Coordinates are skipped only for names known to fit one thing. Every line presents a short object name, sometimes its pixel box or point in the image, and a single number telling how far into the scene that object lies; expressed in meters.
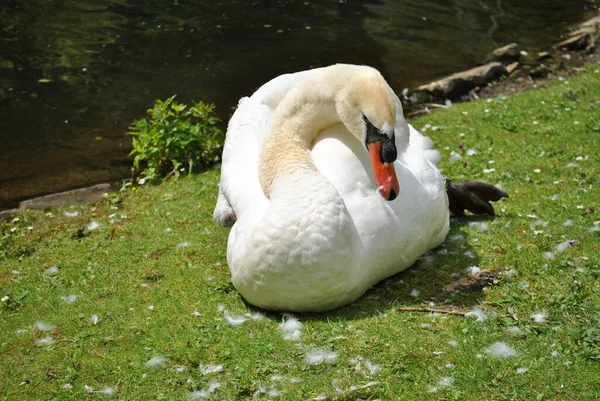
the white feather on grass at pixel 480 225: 5.84
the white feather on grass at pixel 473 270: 5.12
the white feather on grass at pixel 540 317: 4.42
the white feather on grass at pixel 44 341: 4.73
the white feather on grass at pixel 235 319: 4.74
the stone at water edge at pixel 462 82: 11.29
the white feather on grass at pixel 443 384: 3.90
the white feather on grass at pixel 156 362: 4.32
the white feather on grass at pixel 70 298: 5.33
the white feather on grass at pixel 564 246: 5.30
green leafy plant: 8.08
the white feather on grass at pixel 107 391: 4.12
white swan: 4.40
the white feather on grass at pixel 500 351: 4.14
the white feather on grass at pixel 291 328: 4.48
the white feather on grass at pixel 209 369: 4.20
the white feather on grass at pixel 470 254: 5.42
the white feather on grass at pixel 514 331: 4.33
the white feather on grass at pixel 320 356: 4.19
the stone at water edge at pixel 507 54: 12.95
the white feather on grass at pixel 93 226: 6.80
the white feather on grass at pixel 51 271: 5.87
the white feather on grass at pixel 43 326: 4.93
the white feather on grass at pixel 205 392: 4.01
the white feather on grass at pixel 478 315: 4.50
